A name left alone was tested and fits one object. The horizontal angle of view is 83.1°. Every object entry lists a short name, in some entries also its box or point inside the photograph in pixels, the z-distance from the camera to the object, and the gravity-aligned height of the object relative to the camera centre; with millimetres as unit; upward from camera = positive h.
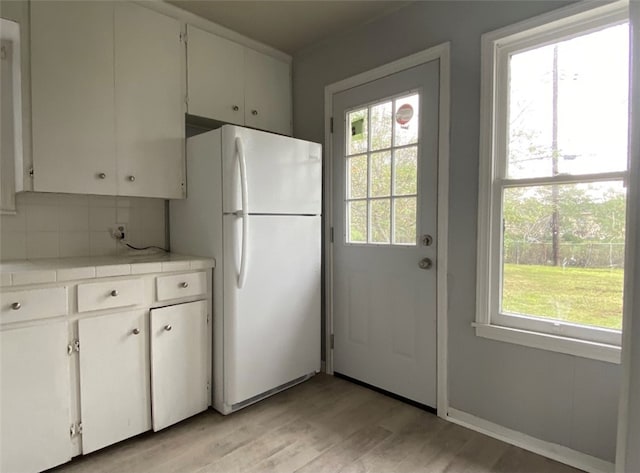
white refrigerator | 2025 -106
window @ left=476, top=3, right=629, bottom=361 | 1564 +214
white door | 2104 -29
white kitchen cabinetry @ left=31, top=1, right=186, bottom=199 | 1789 +694
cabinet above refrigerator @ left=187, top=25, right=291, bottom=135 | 2301 +997
